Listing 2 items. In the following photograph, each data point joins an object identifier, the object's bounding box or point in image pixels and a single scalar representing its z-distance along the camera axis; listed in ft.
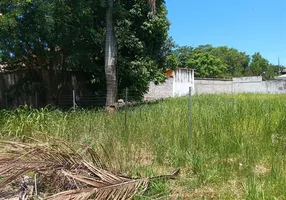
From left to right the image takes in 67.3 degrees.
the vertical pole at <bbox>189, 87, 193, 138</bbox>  13.30
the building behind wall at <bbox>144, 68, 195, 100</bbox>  47.89
